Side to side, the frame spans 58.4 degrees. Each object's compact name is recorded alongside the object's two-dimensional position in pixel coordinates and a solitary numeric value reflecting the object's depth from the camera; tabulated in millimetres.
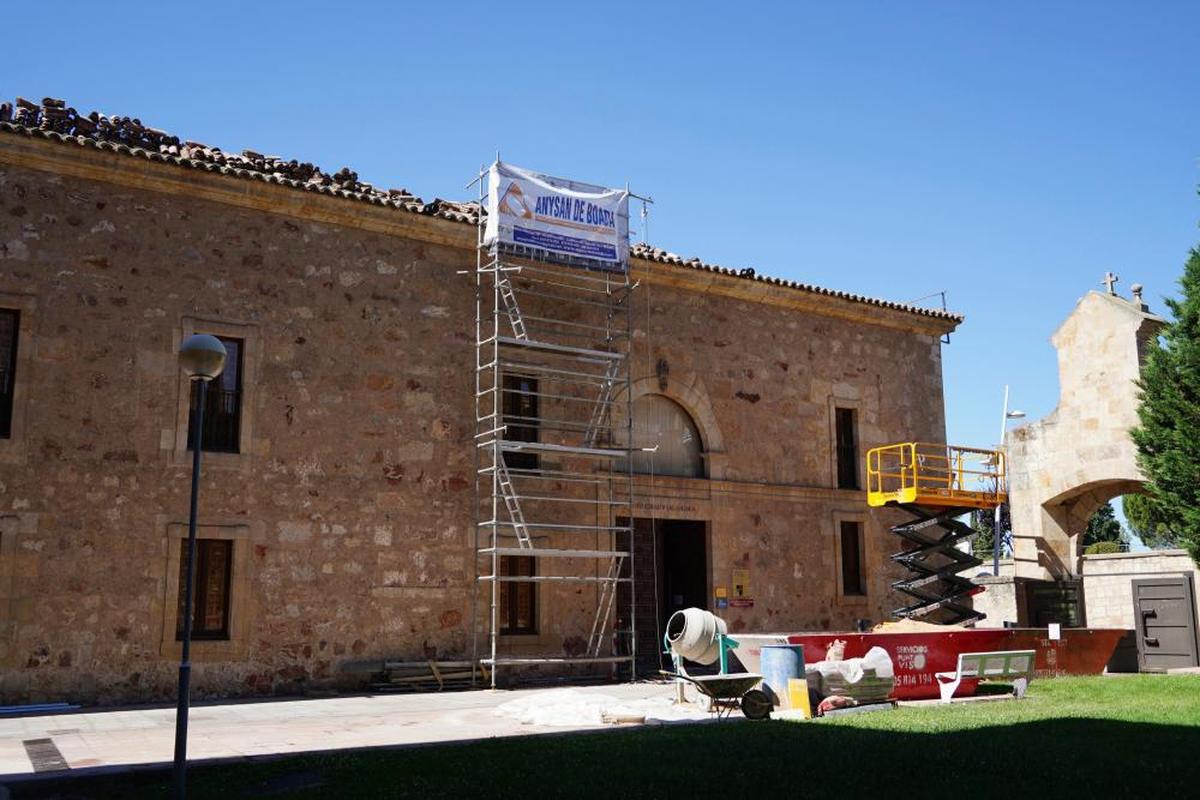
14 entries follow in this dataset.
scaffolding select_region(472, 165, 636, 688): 16922
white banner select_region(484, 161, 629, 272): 17234
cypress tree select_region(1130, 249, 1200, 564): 18547
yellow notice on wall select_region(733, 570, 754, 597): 19406
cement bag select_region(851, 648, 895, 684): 13281
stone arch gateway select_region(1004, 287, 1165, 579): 23016
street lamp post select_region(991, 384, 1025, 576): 28656
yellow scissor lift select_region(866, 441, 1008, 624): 20719
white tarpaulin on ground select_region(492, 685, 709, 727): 11875
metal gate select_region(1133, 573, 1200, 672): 20016
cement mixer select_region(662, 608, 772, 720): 12410
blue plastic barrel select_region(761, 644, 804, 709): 12844
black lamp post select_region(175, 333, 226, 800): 7758
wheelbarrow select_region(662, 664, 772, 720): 12031
